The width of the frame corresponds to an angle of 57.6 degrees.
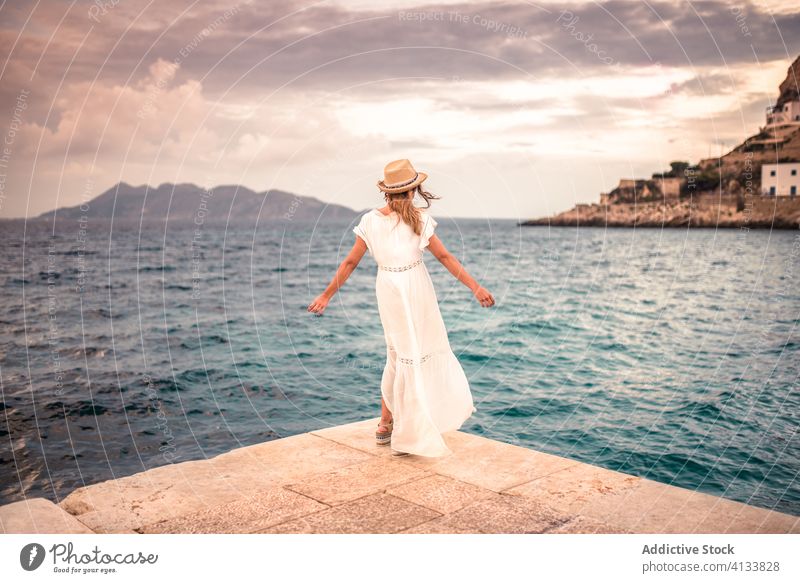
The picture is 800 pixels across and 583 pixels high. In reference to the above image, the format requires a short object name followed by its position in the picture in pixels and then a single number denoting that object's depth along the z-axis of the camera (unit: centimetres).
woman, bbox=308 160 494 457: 585
